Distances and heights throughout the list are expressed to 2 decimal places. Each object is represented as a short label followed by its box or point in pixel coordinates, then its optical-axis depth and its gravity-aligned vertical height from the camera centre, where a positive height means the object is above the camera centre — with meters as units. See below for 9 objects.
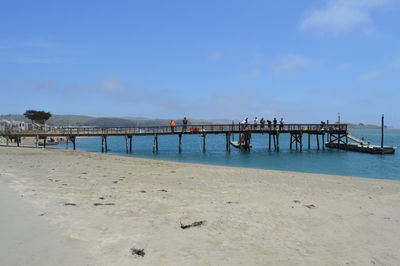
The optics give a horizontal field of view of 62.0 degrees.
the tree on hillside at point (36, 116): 89.31 +2.71
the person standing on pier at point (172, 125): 41.72 +0.07
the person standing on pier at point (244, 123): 43.70 +0.31
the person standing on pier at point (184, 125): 41.31 +0.06
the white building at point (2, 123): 62.47 +0.51
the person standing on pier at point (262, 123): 43.63 +0.30
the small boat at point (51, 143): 61.12 -3.21
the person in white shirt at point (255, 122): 43.21 +0.44
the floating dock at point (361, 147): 39.69 -2.89
